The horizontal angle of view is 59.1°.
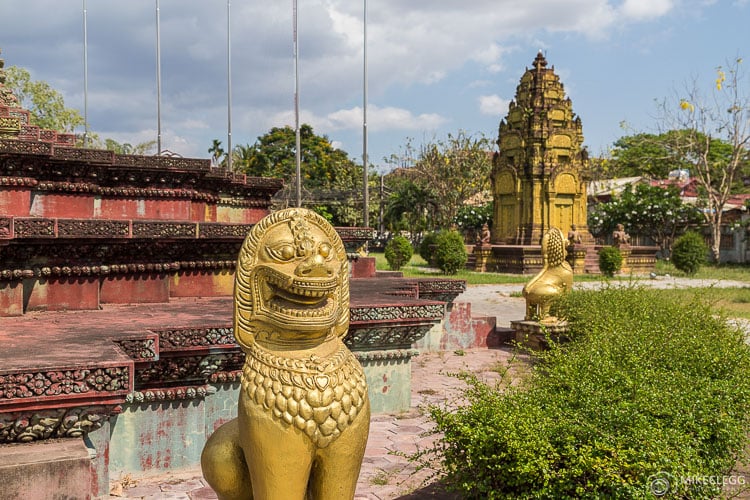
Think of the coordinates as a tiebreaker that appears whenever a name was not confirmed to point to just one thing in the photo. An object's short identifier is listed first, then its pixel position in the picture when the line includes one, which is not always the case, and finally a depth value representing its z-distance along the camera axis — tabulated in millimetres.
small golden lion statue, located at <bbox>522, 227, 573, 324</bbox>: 10016
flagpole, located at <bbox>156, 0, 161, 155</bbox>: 21009
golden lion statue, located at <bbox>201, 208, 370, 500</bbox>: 2775
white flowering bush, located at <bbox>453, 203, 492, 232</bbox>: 35438
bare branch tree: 30328
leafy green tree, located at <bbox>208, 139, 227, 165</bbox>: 50281
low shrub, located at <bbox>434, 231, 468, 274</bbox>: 24172
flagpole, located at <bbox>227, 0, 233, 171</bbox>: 20145
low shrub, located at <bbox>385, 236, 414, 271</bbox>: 25469
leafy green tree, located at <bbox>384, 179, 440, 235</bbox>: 40500
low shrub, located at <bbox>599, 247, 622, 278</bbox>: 23797
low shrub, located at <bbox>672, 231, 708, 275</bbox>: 24391
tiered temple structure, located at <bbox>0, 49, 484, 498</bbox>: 3561
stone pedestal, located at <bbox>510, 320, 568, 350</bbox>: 9500
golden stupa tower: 26734
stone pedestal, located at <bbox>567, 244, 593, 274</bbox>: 25422
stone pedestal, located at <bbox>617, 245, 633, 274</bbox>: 26547
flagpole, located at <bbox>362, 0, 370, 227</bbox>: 18541
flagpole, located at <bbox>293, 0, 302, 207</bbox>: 16781
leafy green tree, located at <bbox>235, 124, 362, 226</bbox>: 39406
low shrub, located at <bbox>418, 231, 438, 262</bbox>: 28164
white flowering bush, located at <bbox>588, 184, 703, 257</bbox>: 32812
